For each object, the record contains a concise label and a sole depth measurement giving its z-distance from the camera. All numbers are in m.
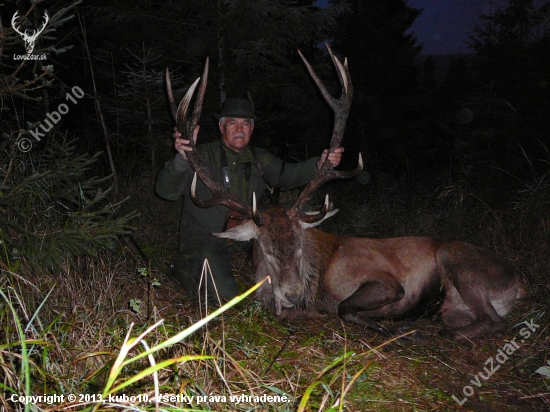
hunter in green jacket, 4.75
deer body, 4.47
